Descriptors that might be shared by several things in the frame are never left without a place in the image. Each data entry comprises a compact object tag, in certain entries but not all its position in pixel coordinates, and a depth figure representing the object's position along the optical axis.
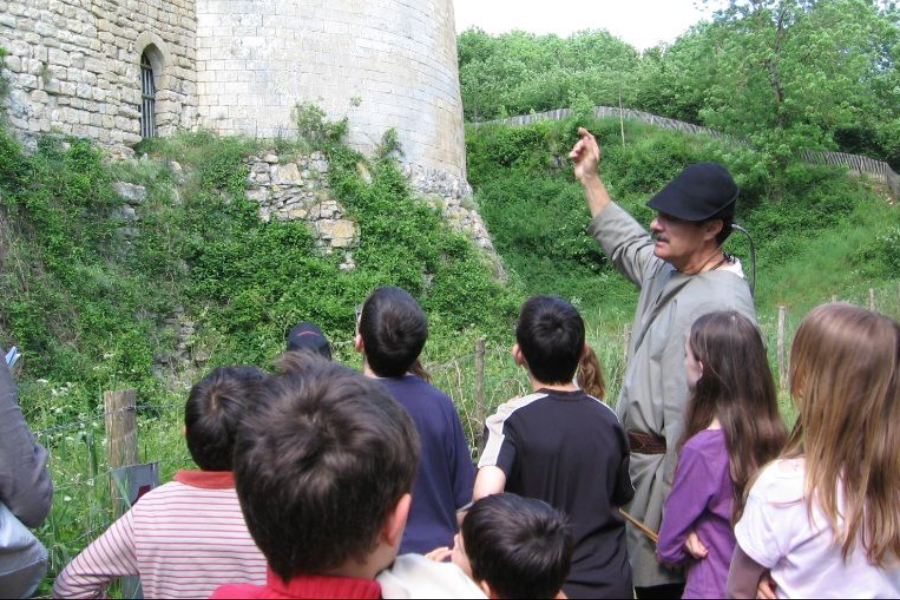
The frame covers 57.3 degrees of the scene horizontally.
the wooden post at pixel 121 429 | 3.82
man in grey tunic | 2.74
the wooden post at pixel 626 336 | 7.77
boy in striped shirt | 2.23
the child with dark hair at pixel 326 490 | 1.40
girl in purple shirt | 2.38
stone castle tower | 9.56
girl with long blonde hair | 1.97
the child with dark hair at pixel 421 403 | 2.62
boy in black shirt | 2.48
